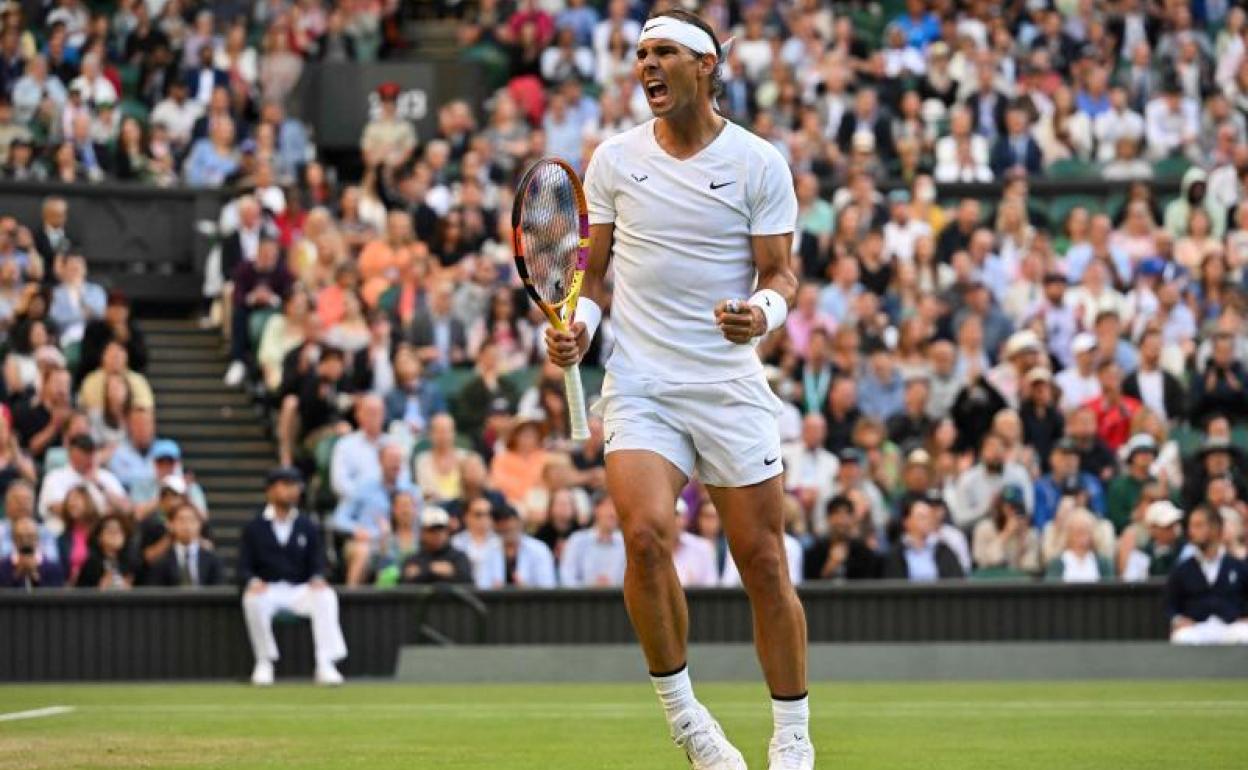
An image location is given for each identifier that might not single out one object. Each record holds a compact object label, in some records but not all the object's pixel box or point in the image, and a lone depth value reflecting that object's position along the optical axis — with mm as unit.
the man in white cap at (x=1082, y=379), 20016
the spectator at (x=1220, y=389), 19797
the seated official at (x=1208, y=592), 16266
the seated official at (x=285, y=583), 16844
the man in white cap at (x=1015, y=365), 19906
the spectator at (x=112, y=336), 19578
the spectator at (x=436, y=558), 17266
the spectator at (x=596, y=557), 17578
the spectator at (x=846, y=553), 17828
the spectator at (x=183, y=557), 17406
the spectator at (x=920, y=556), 17750
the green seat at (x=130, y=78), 24203
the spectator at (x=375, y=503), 18172
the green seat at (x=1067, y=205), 23078
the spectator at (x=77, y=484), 17703
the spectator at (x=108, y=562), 17453
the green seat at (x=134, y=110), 23953
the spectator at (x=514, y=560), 17609
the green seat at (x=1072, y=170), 23750
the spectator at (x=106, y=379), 19000
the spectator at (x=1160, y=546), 17719
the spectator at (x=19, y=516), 16930
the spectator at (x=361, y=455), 18500
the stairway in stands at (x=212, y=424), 20062
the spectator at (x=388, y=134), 23422
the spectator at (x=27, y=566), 17000
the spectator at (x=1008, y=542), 18078
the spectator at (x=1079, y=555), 17750
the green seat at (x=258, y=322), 20734
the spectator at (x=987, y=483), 18500
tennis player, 7871
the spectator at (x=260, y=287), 20812
